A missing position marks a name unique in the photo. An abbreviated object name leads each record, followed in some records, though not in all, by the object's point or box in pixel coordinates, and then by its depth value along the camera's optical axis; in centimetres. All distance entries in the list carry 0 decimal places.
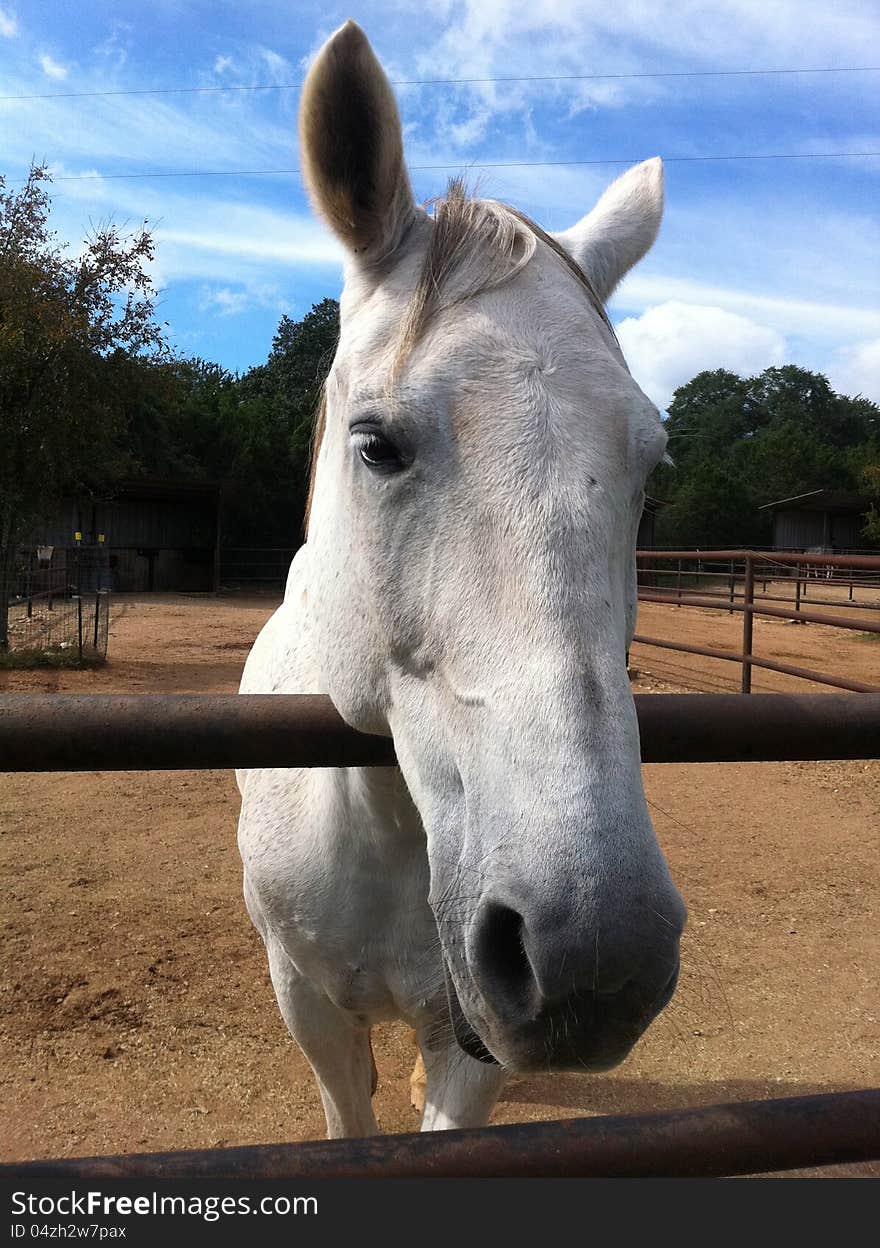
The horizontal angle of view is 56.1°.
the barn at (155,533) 2442
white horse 91
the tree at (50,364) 1049
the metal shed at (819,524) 3834
